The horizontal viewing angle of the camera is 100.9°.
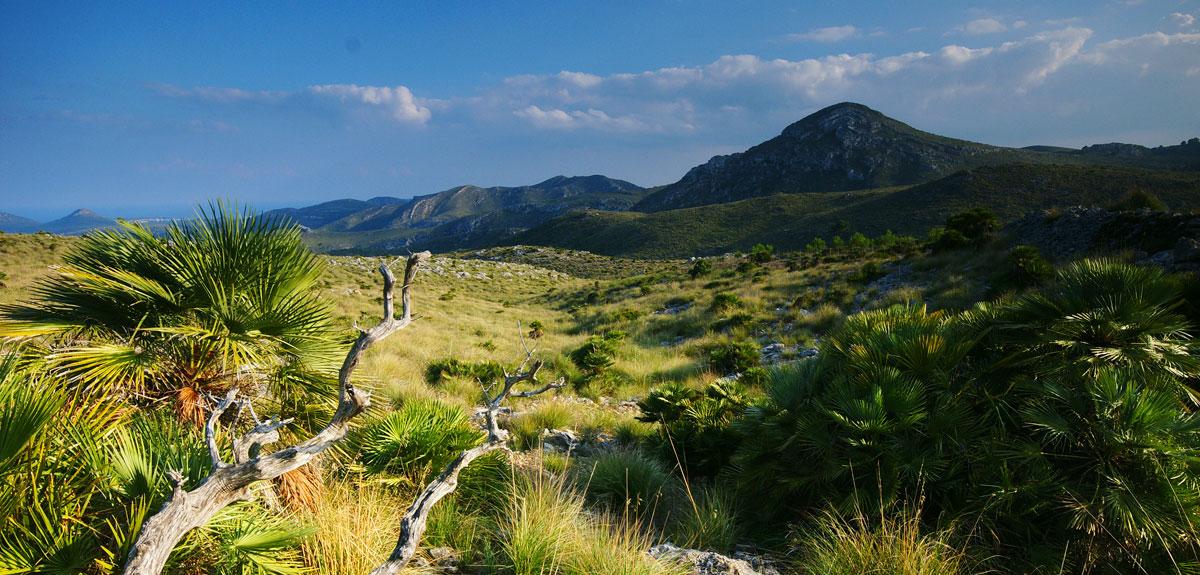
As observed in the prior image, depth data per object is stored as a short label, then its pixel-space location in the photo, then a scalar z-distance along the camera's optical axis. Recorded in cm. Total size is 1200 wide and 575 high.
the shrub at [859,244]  2845
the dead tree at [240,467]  174
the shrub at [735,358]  1121
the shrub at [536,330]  1915
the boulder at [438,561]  325
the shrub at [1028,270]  1221
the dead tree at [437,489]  221
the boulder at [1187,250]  1043
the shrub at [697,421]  560
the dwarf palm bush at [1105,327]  317
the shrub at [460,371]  1097
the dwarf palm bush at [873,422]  344
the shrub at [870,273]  1894
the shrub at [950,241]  2025
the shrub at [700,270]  3225
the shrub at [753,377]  925
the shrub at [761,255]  3388
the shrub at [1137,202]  1673
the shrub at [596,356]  1206
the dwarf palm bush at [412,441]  429
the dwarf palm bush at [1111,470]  269
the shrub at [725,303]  1890
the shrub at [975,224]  2111
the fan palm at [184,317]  338
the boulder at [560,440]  678
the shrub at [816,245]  4274
